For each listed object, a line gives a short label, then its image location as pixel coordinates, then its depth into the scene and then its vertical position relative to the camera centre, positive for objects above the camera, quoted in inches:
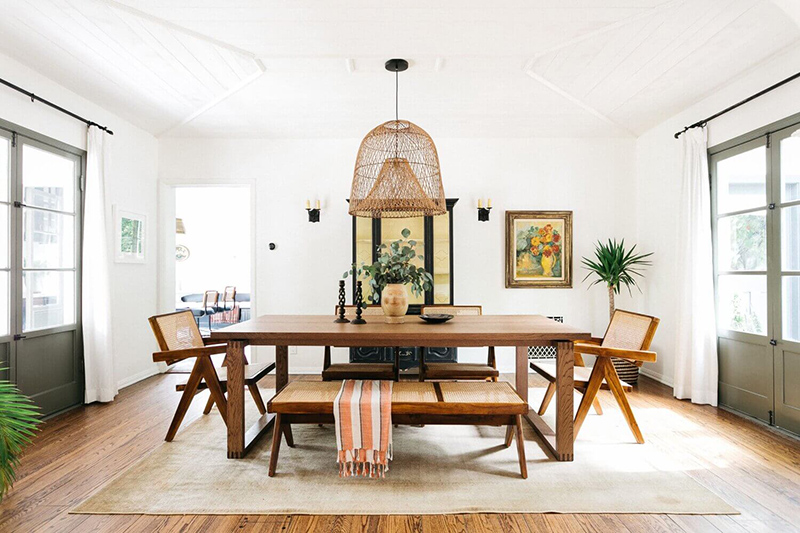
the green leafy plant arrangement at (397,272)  121.2 -1.0
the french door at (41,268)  127.6 +0.5
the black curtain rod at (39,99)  121.7 +49.2
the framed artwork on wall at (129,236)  172.6 +13.1
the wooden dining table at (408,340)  103.0 -16.5
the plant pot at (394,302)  121.5 -8.9
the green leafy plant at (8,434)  67.7 -24.7
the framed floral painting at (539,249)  201.0 +8.2
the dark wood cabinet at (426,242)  190.7 +11.1
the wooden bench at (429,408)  94.2 -28.8
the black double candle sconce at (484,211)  196.7 +24.5
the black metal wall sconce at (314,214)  198.1 +23.6
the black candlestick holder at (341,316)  129.7 -13.5
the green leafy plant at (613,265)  183.0 +1.0
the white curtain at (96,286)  151.9 -5.5
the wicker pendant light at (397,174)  119.2 +25.3
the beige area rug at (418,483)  84.4 -43.7
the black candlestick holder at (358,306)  125.0 -10.4
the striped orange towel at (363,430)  93.7 -33.0
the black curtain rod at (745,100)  118.0 +48.1
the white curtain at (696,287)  149.6 -6.7
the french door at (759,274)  123.4 -2.1
